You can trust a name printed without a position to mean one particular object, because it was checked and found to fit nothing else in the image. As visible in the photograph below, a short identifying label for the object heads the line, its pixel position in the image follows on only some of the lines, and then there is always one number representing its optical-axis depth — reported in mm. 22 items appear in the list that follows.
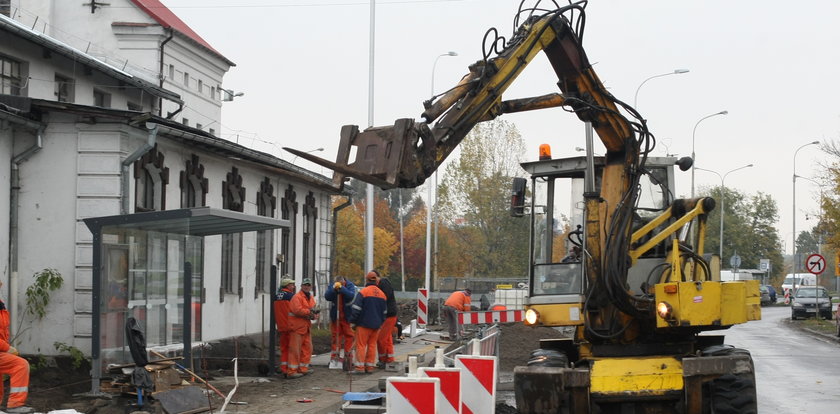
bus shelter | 14352
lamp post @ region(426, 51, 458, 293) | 44406
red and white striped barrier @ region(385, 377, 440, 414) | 7906
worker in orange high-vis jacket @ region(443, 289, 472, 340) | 27406
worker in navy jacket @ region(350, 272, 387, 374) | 18766
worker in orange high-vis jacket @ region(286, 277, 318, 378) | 18188
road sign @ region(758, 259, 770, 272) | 72000
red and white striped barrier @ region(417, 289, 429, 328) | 29944
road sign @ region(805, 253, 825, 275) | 35781
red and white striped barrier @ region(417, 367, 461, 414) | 8938
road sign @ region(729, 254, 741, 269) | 63294
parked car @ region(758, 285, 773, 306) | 70869
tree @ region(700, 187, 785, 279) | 95938
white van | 77062
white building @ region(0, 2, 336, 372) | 16109
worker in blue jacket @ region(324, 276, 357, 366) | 19359
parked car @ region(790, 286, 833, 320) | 46272
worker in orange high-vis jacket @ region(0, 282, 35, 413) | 12398
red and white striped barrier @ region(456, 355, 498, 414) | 9984
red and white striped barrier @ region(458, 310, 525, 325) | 24406
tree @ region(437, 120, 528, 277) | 63469
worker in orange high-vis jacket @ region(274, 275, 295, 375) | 18328
